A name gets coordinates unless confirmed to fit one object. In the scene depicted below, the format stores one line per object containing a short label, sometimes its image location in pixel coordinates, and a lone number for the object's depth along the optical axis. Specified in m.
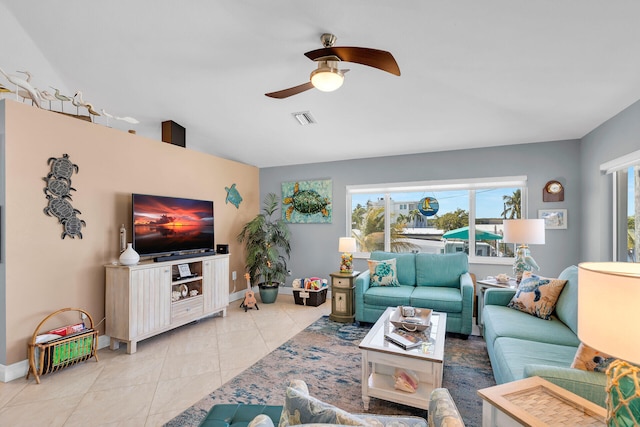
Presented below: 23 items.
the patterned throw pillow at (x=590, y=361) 1.56
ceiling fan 2.04
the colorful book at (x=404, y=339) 2.24
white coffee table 2.09
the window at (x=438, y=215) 4.43
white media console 3.17
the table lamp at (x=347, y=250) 4.22
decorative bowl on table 2.53
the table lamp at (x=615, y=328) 0.91
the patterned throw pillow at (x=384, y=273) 3.98
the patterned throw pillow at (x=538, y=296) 2.71
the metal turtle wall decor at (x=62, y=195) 2.92
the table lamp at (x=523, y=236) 3.26
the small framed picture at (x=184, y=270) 3.82
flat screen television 3.54
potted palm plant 5.08
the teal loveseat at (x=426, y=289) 3.42
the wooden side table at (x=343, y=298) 4.05
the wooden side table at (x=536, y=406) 1.25
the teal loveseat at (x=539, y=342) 1.51
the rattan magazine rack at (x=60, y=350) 2.61
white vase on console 3.22
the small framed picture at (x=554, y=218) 4.04
